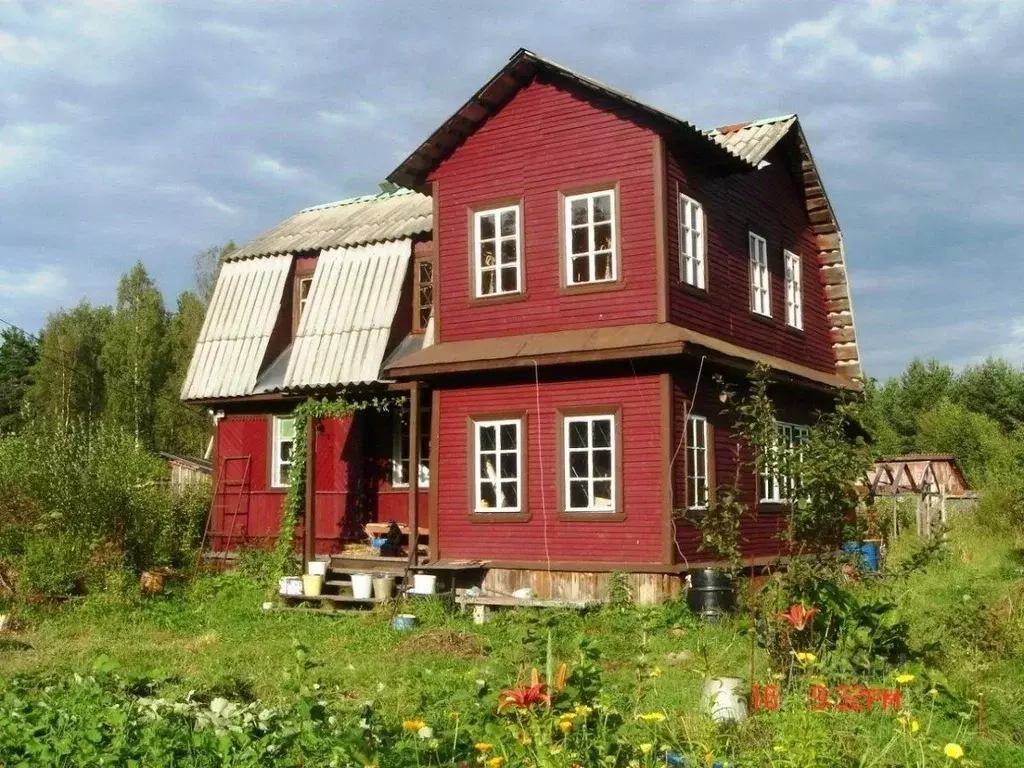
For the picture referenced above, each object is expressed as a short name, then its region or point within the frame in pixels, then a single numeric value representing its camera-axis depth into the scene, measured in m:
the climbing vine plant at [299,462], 17.89
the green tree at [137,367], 46.28
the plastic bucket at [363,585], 16.05
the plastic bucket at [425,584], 15.30
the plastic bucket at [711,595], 13.33
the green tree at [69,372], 48.06
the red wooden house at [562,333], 14.73
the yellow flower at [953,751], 4.46
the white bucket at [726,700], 6.19
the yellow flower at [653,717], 5.18
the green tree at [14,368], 56.22
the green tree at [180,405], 46.09
